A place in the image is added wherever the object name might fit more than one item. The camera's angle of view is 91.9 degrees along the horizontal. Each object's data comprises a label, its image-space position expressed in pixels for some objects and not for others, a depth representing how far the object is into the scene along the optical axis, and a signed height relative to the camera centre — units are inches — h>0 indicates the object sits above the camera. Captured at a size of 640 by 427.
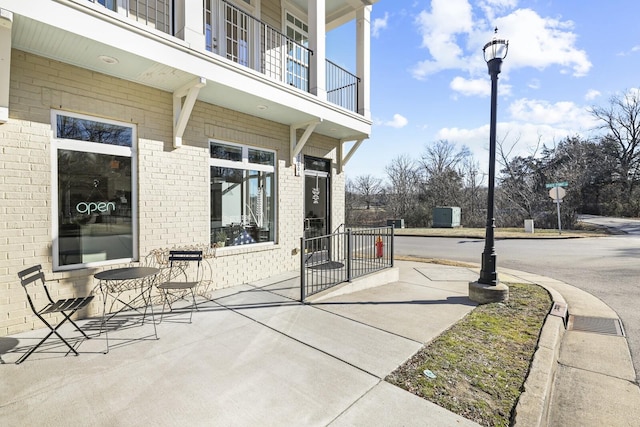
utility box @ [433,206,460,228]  949.8 -17.9
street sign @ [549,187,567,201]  694.5 +40.8
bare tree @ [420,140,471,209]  1187.9 +114.0
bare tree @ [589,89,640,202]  1296.8 +283.6
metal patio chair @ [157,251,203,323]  184.7 -40.3
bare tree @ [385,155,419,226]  1221.7 +83.9
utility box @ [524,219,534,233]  709.5 -34.3
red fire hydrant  305.3 -34.8
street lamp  207.9 -9.7
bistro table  149.6 -44.4
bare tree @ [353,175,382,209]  1364.4 +107.8
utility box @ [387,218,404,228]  1011.1 -38.8
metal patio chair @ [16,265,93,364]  125.0 -39.5
